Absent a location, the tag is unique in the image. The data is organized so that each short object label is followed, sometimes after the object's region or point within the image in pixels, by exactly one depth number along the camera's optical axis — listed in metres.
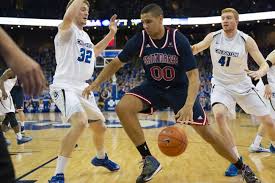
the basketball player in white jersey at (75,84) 4.62
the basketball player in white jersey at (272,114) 7.34
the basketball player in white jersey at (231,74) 5.43
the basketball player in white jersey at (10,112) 8.78
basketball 4.50
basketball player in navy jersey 4.55
